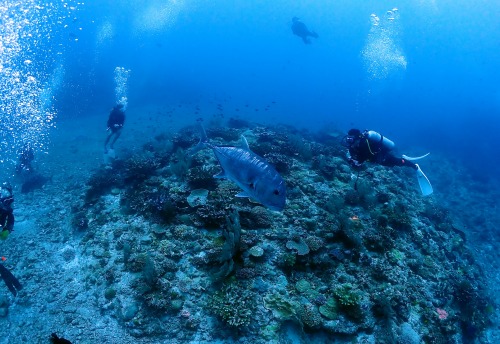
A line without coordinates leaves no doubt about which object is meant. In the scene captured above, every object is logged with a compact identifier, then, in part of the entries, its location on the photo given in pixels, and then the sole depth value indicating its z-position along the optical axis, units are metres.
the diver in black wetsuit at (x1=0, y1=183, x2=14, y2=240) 7.59
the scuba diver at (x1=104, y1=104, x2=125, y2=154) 16.56
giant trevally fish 3.32
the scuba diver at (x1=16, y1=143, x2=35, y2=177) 15.92
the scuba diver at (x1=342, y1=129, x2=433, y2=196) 8.88
